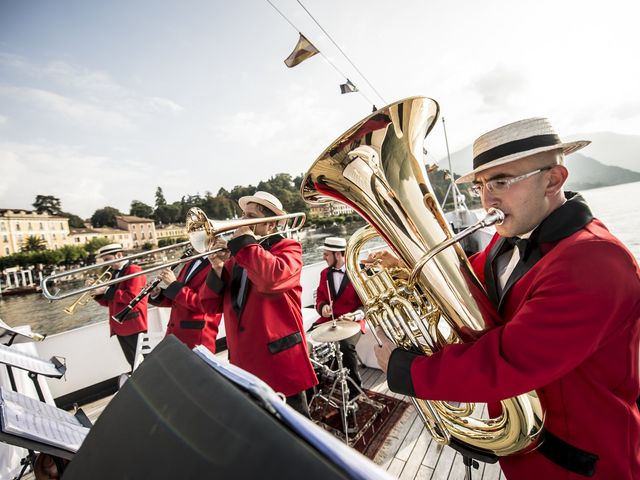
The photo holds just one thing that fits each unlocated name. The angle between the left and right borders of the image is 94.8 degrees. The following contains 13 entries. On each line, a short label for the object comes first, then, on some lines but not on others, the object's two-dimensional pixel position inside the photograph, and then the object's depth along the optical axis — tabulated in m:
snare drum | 4.20
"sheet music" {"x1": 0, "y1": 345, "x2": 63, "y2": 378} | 1.92
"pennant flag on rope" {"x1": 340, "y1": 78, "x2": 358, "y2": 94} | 6.62
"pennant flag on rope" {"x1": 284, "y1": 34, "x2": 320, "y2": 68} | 5.09
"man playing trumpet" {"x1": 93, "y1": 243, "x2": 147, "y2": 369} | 4.17
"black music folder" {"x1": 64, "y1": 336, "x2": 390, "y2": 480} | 0.50
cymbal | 3.02
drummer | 3.88
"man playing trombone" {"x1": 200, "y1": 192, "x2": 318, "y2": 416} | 2.12
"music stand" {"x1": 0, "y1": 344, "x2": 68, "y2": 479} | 1.94
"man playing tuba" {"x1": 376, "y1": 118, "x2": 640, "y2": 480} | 0.87
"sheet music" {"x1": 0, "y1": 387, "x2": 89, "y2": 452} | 1.24
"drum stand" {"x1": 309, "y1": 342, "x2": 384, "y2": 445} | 3.05
